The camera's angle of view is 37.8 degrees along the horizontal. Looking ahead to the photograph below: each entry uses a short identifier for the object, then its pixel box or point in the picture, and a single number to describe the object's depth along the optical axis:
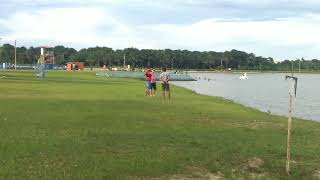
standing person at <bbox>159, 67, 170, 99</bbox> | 27.17
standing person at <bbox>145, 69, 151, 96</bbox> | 30.17
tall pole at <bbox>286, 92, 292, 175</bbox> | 9.76
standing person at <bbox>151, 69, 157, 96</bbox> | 29.93
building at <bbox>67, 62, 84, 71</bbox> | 120.10
